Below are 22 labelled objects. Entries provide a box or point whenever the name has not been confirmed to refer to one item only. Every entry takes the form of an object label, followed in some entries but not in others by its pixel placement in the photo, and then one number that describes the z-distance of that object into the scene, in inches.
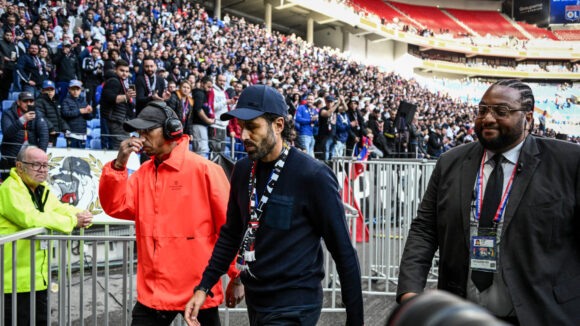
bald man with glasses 133.5
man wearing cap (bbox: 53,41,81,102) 377.1
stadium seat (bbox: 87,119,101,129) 359.3
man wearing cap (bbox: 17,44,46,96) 343.0
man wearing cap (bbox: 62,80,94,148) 316.5
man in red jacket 106.8
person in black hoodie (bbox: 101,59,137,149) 307.3
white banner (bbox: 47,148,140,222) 229.8
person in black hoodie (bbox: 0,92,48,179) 267.1
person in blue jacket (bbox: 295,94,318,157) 451.8
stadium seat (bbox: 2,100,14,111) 324.2
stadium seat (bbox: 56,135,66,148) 319.0
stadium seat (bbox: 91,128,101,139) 345.7
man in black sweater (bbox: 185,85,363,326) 86.9
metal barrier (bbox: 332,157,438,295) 223.6
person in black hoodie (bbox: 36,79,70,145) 299.9
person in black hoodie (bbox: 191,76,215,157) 345.7
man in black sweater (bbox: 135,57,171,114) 324.2
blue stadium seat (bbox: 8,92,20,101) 338.6
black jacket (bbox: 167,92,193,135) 334.0
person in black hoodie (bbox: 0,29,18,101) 345.7
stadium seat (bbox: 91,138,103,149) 332.5
